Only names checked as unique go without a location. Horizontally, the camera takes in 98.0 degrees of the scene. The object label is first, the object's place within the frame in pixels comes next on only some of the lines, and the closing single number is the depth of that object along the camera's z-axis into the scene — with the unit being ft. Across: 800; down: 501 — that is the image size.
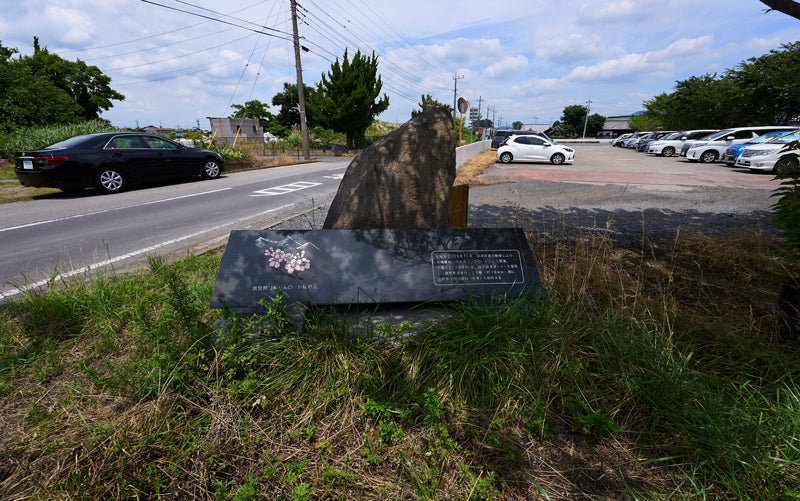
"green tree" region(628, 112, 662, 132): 163.02
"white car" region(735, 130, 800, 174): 39.06
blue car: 44.98
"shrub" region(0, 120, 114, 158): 40.57
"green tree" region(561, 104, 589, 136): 270.87
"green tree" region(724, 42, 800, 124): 75.25
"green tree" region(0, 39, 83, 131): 52.70
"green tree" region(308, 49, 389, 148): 94.79
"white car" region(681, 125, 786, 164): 54.13
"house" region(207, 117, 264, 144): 99.86
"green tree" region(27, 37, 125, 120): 101.76
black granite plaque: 7.92
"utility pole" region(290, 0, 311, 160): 69.51
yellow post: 12.49
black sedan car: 25.32
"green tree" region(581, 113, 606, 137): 267.80
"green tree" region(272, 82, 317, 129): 143.02
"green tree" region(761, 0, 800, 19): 7.99
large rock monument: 10.61
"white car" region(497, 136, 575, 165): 55.11
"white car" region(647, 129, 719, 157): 72.14
